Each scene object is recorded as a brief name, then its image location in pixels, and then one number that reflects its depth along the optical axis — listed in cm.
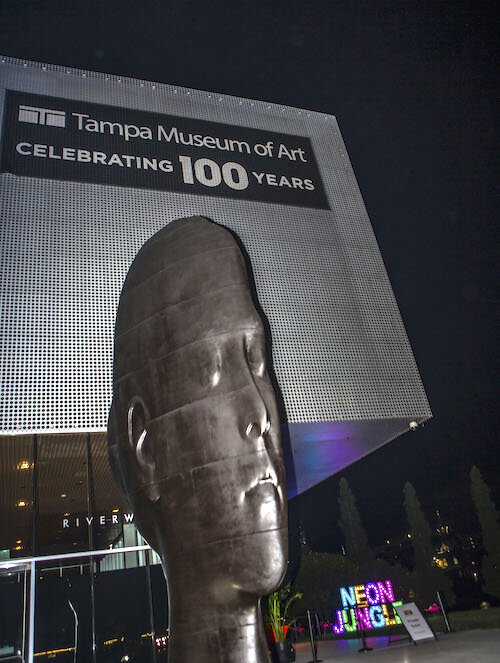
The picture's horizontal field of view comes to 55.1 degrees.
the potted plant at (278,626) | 880
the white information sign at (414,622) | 952
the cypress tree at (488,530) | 2644
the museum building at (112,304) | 662
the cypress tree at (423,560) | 2932
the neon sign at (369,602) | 1195
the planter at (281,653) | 908
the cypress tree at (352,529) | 3681
